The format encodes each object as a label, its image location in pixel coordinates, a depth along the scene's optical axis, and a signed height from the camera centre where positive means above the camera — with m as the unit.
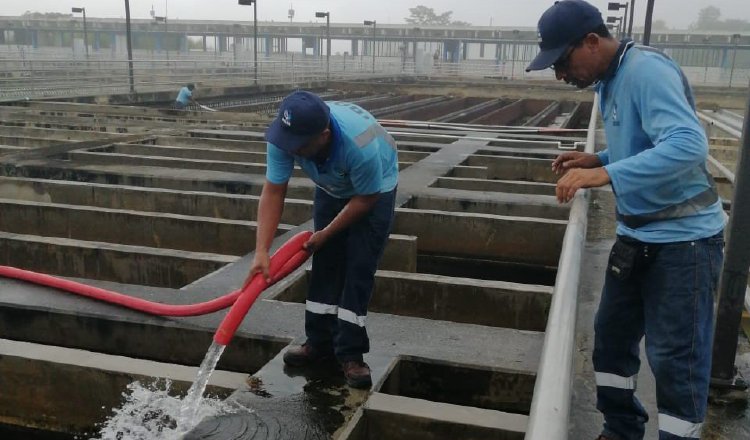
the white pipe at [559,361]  1.70 -0.87
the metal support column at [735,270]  3.74 -1.14
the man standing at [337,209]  3.38 -0.84
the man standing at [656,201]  2.71 -0.58
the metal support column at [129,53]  21.76 -0.23
